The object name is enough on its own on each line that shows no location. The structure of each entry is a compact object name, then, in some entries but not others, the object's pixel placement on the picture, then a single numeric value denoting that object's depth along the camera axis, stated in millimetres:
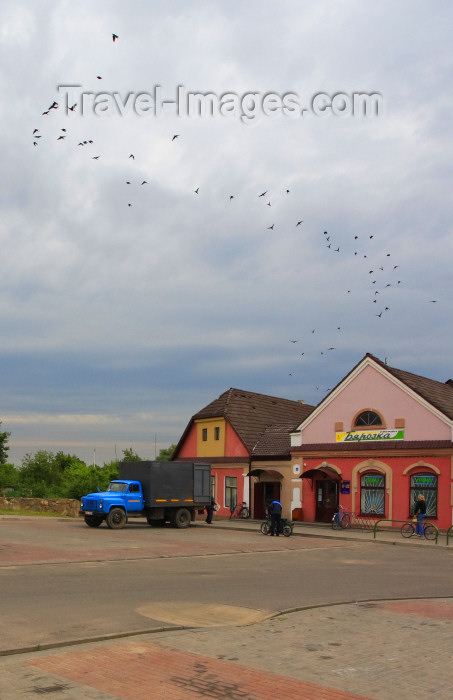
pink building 33469
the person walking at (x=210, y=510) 35938
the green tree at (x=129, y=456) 65606
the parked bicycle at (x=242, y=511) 41344
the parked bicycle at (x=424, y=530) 28733
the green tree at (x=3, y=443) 75875
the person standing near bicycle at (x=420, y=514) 29312
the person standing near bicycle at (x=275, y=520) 29594
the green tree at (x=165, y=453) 102375
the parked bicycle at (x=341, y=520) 33531
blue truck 31438
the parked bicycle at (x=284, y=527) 29891
